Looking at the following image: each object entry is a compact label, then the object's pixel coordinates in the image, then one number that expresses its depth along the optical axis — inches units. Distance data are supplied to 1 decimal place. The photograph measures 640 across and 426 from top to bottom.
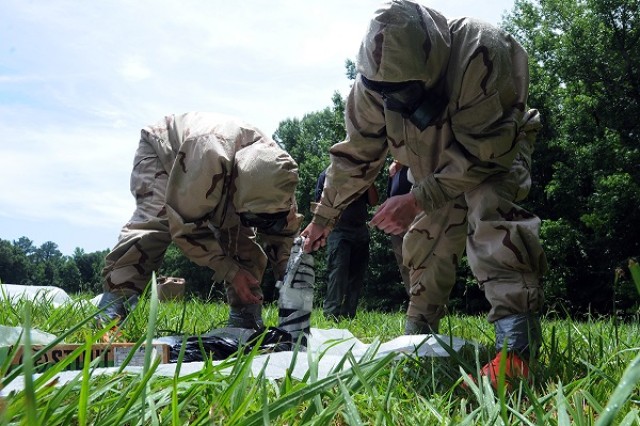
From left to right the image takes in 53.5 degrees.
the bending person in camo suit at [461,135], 101.7
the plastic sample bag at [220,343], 110.7
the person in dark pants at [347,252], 270.8
